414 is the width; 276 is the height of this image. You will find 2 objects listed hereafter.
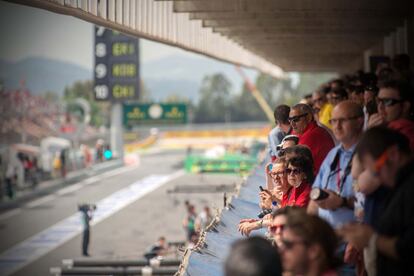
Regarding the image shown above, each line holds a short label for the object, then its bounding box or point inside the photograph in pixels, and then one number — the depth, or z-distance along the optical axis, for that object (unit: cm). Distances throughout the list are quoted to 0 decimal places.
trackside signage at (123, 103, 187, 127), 16849
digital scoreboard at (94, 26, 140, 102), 14349
